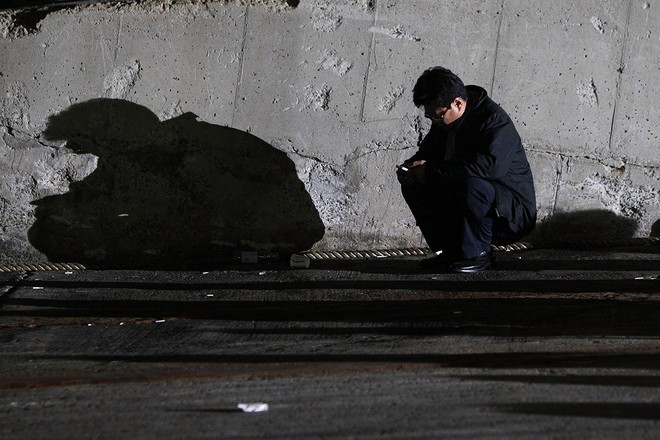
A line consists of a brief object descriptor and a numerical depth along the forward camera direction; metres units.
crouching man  9.20
